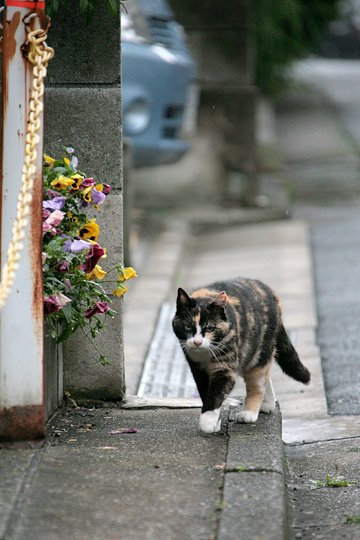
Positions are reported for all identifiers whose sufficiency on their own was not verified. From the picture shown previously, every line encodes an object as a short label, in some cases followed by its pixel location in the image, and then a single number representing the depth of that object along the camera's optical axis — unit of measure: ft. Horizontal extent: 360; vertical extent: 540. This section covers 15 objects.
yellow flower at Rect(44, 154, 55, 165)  30.86
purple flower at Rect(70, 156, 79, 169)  30.81
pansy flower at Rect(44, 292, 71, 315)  28.40
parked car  70.13
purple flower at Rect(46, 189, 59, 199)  29.84
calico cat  30.96
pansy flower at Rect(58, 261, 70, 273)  29.48
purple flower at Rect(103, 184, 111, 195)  31.48
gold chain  24.48
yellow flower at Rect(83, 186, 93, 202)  29.99
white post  26.61
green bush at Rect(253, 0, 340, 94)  121.39
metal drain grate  41.11
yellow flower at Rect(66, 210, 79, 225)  30.41
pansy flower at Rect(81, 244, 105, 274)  30.25
